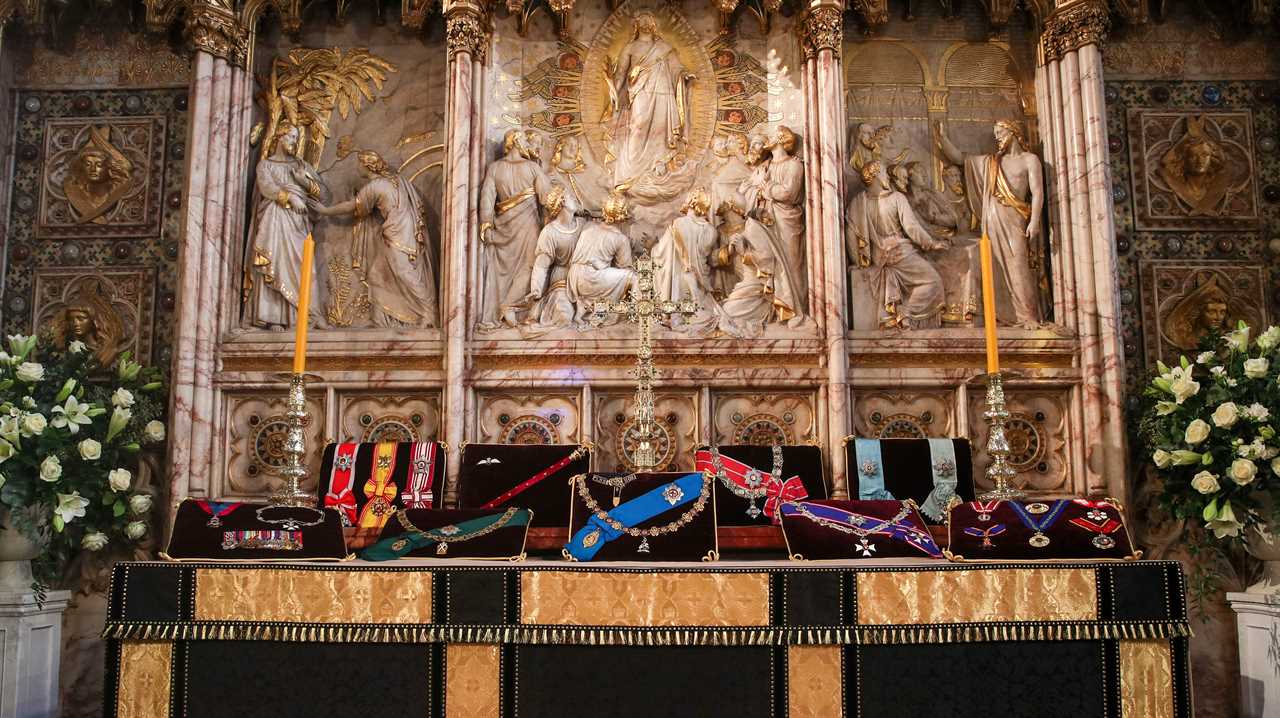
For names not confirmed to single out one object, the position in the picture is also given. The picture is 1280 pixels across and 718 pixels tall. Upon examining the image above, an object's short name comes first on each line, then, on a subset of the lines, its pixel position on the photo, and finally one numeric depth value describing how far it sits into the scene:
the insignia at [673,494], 4.62
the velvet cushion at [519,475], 6.74
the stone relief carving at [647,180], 8.06
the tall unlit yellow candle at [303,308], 5.34
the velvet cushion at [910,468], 7.07
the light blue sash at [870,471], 7.02
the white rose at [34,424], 6.31
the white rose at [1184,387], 6.41
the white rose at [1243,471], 5.98
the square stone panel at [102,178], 8.31
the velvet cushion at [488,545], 4.51
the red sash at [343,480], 6.99
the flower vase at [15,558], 6.71
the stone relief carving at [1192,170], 8.19
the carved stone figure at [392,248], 8.18
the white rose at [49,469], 6.36
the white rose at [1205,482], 6.21
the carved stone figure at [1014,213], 8.06
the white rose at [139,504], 7.23
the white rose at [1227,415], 6.10
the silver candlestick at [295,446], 5.14
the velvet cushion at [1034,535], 4.43
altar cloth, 4.09
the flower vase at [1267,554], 6.44
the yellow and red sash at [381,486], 6.87
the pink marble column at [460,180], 7.69
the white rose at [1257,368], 6.21
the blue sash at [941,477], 6.94
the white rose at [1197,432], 6.23
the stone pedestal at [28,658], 6.40
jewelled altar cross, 5.38
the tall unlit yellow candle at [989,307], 5.38
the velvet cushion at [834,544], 4.49
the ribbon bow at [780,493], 6.55
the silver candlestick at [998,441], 5.14
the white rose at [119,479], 6.91
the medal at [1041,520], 4.43
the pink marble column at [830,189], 7.64
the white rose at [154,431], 7.51
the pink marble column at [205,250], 7.62
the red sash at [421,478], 7.05
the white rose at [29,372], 6.66
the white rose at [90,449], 6.64
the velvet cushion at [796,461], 7.18
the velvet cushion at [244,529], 4.46
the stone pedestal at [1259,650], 6.31
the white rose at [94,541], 7.09
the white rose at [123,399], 7.16
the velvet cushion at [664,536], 4.41
